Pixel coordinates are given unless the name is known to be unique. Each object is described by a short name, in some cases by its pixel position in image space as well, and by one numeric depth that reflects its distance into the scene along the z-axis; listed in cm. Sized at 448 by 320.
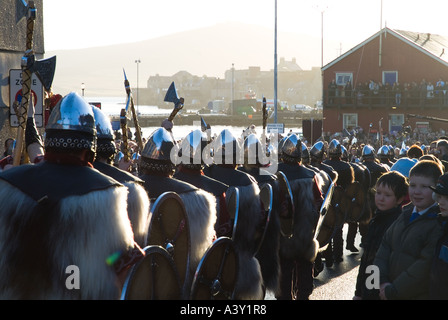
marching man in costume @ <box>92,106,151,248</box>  443
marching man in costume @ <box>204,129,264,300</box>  584
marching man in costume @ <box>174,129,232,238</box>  576
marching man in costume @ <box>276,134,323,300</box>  752
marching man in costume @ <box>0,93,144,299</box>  351
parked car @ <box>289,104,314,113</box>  13385
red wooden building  4394
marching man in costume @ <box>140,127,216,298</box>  487
